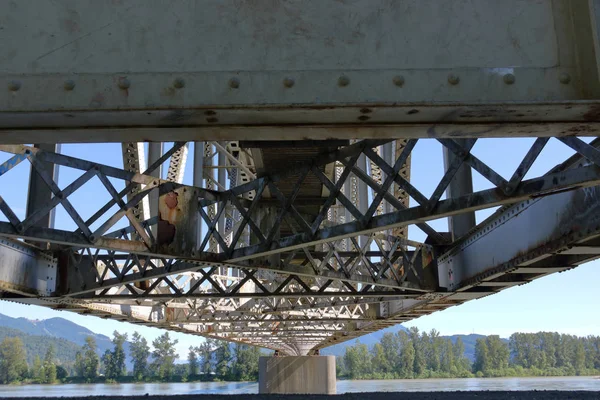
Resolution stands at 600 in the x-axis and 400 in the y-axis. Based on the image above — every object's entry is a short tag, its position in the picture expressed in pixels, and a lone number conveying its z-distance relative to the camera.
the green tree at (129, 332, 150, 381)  186.35
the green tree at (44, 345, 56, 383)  170.75
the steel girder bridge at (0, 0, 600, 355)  4.55
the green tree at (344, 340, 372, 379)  183.75
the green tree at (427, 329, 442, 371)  195.62
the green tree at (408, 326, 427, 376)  189.05
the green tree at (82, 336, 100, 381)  177.50
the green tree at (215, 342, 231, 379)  164.25
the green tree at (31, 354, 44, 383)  172.88
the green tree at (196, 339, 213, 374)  178.62
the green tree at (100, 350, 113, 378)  174.00
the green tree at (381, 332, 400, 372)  188.88
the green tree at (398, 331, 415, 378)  187.38
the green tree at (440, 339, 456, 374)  195.12
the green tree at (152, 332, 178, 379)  176.75
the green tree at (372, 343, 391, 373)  187.40
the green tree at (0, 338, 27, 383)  175.38
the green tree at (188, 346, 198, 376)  175.77
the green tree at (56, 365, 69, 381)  179.88
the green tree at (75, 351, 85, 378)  183.12
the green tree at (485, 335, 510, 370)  198.62
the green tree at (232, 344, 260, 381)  158.50
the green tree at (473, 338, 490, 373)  198.62
